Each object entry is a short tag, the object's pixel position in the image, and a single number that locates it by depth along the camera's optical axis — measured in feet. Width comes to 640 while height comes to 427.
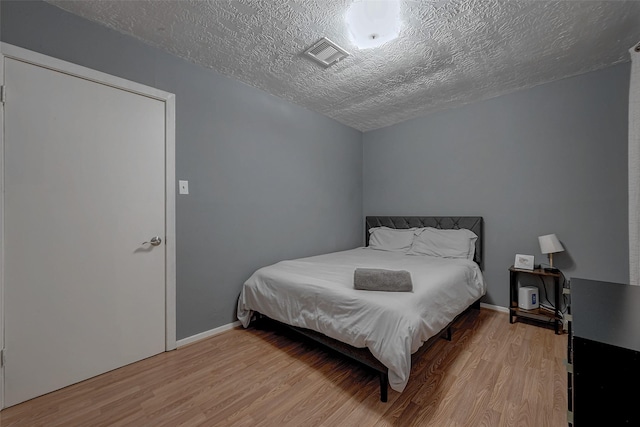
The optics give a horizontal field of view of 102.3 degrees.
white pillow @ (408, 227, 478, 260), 10.20
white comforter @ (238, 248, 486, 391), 5.15
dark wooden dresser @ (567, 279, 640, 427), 2.32
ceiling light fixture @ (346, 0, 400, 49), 5.52
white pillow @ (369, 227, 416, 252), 11.73
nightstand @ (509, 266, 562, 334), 8.37
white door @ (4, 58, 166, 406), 5.30
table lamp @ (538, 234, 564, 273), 8.43
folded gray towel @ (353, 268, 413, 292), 6.06
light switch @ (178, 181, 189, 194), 7.63
